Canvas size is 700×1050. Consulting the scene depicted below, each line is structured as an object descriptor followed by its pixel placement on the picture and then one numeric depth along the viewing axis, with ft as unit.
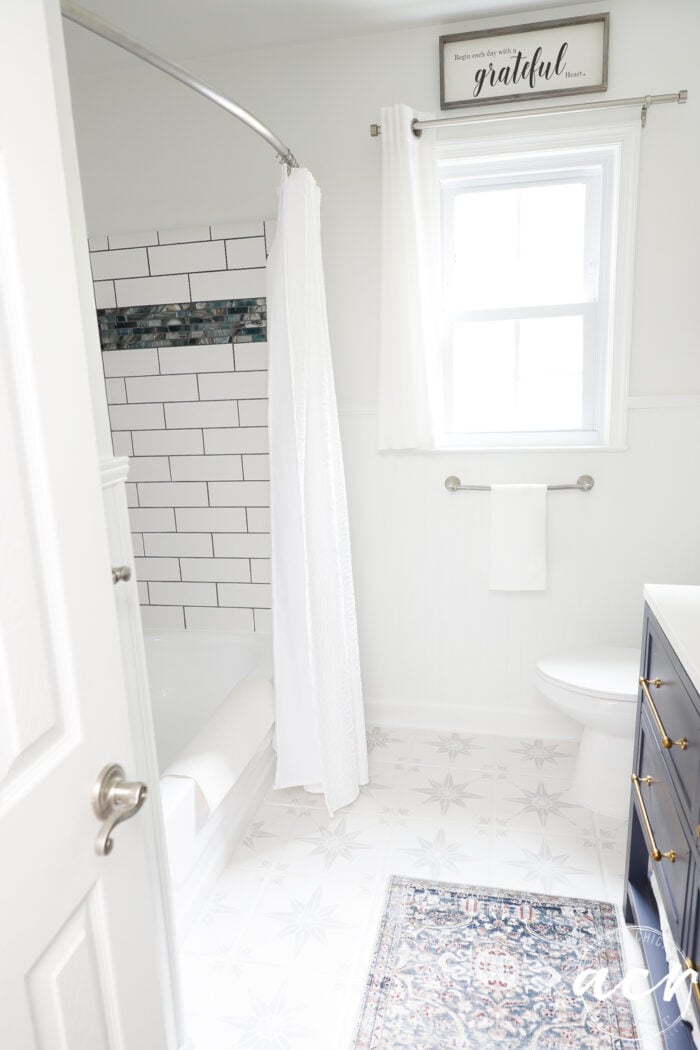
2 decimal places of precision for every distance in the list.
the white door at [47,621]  2.26
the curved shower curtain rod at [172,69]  3.71
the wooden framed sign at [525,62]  6.88
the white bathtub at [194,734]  5.87
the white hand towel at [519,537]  7.88
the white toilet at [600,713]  6.72
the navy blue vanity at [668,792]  4.00
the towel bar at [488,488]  7.80
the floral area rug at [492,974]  4.85
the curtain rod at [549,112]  6.70
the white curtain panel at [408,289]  7.29
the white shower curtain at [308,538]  6.45
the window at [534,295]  7.46
